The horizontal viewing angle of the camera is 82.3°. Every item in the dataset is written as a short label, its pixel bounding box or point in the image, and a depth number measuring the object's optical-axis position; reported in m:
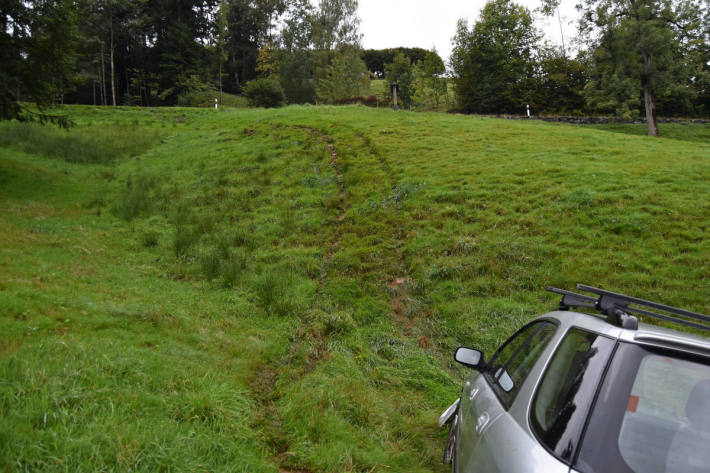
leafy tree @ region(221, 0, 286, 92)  62.28
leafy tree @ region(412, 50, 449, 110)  42.78
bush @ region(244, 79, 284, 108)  37.75
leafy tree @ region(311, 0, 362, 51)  51.19
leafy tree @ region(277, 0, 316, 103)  45.81
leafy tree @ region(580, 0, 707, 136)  26.25
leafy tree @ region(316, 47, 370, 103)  42.97
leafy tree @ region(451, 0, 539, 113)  42.16
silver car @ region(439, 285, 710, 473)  1.68
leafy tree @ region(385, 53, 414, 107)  44.19
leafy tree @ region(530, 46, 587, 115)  40.35
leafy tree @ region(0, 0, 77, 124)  13.13
